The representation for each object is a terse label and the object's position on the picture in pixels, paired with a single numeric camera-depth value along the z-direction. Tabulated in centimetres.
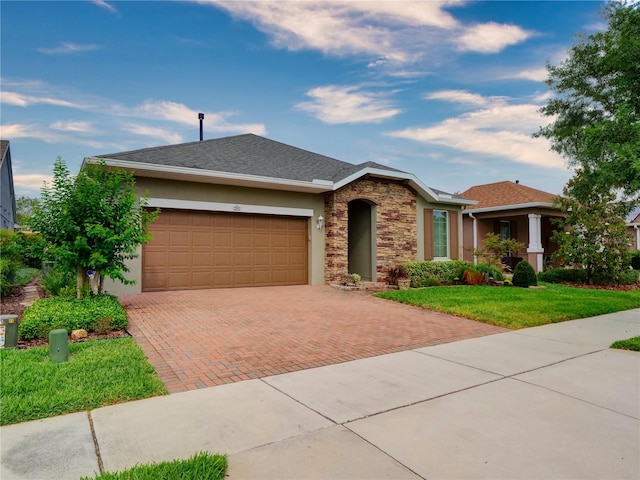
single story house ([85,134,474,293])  1092
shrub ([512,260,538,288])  1333
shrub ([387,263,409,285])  1358
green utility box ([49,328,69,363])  462
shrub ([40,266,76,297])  890
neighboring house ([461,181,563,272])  1800
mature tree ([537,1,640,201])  642
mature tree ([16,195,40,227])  3615
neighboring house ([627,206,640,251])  2819
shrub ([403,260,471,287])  1352
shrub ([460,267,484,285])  1372
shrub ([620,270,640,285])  1466
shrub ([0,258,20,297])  987
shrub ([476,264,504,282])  1433
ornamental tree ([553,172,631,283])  1434
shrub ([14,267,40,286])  1310
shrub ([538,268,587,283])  1537
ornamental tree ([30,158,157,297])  732
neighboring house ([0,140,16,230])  2382
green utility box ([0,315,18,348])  532
